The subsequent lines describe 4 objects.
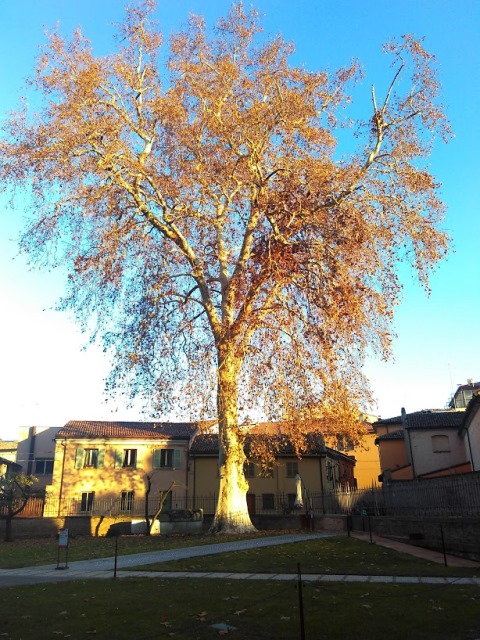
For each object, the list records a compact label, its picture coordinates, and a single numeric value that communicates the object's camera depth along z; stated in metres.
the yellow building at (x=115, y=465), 34.84
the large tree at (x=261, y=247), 19.91
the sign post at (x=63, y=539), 12.66
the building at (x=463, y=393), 56.72
